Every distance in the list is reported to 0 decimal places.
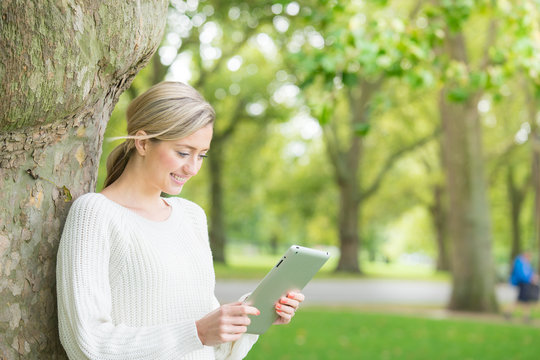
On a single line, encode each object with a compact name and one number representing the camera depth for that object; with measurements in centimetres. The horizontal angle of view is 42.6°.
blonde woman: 215
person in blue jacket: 1483
